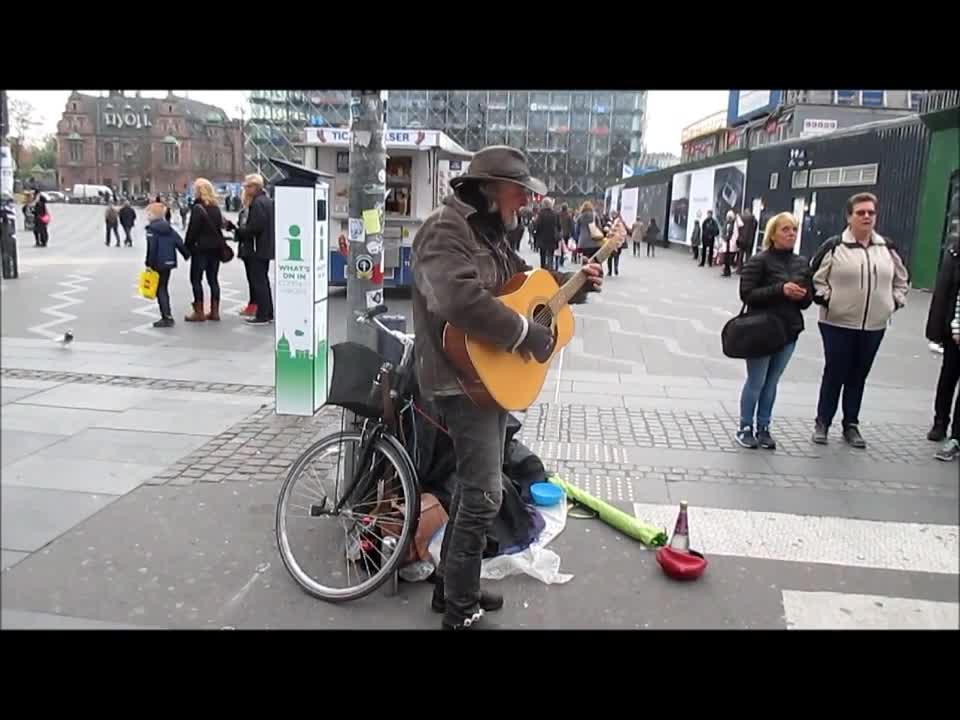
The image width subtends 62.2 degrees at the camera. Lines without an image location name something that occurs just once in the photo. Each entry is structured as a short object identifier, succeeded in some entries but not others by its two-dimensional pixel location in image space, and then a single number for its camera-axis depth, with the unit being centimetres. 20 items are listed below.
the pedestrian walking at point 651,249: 2800
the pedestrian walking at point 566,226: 1773
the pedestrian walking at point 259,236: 947
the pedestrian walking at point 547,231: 1670
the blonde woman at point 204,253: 952
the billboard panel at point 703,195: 2411
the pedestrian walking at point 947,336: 557
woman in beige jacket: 541
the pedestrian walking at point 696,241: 2445
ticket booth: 1225
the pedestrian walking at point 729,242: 2027
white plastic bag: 356
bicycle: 329
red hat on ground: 356
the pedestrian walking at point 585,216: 1369
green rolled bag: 394
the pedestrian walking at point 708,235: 2281
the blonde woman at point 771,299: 546
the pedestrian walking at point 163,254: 870
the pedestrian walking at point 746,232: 1950
